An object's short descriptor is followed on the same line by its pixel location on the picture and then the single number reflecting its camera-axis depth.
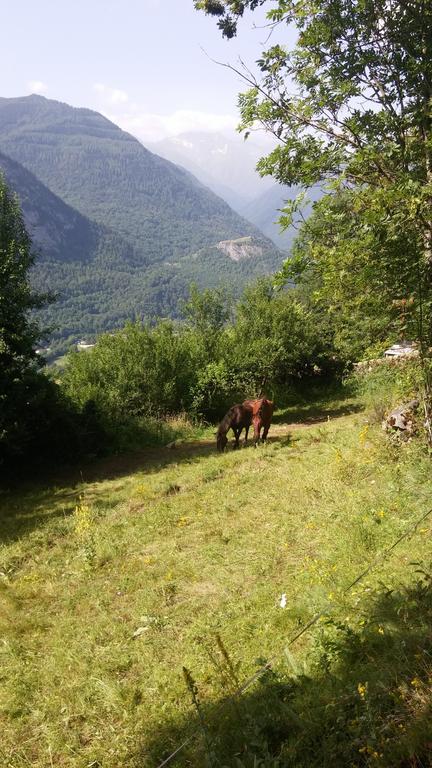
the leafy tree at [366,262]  5.98
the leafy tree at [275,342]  23.58
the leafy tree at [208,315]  24.27
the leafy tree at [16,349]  13.52
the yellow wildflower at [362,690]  3.36
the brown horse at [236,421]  14.40
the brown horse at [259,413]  14.30
